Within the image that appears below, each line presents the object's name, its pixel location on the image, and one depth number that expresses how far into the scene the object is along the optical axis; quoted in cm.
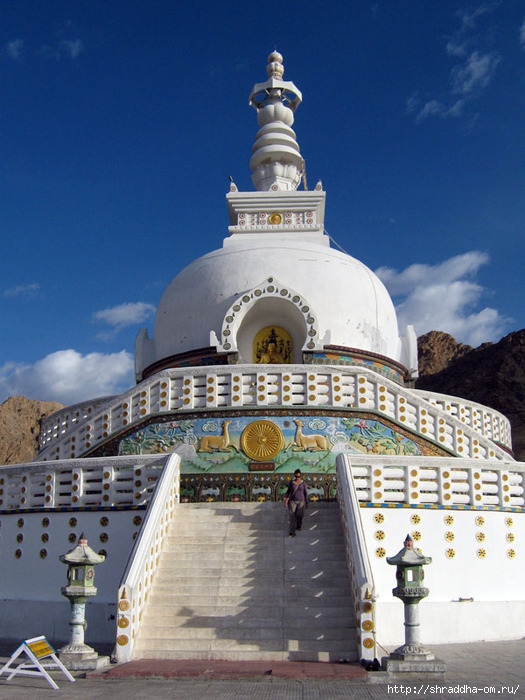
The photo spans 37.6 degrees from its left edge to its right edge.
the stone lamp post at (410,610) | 744
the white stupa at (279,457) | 979
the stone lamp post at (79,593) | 783
